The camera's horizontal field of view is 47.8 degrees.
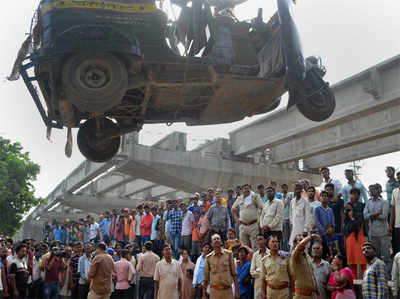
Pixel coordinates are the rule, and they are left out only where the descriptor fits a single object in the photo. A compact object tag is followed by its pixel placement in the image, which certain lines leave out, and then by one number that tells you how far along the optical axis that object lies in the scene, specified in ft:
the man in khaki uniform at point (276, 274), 24.39
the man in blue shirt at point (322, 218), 28.04
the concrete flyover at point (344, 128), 49.01
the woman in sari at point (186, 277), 33.17
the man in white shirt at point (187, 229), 38.99
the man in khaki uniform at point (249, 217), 32.89
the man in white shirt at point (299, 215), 29.04
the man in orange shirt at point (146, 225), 44.39
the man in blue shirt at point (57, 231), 61.41
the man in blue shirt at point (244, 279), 28.40
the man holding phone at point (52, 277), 37.52
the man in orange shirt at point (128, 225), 48.01
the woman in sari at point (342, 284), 24.14
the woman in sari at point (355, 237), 27.07
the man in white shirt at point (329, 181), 30.40
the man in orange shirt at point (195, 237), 37.83
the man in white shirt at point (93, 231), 54.95
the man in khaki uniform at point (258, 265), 26.11
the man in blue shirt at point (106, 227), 52.52
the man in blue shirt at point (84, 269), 38.40
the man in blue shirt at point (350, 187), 28.99
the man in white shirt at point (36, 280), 38.34
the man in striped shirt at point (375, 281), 22.80
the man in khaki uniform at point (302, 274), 22.99
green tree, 79.71
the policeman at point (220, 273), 25.81
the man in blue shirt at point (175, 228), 40.34
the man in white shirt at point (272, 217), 30.58
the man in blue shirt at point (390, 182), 29.22
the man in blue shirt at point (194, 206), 39.29
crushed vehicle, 21.56
